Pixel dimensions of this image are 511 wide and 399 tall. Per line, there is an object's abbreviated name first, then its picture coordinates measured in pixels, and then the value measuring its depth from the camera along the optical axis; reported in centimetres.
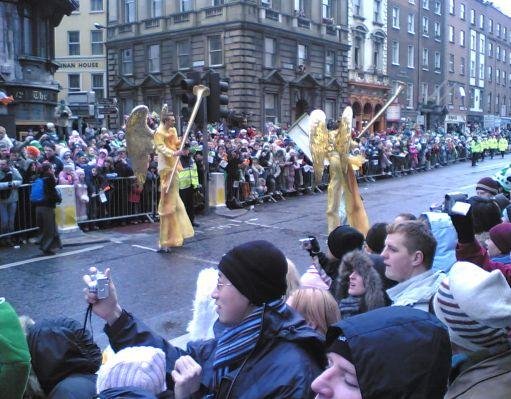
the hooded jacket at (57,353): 245
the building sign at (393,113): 4491
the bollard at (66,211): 1128
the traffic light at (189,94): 1261
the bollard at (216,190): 1477
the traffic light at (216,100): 1322
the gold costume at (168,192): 1005
